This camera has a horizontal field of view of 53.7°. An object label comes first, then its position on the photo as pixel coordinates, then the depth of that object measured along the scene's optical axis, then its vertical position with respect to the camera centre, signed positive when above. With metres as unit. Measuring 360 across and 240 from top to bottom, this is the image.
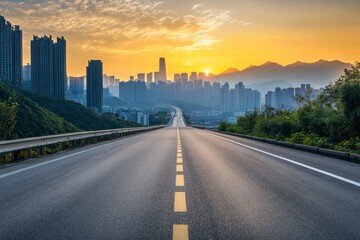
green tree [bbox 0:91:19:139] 24.52 +0.04
